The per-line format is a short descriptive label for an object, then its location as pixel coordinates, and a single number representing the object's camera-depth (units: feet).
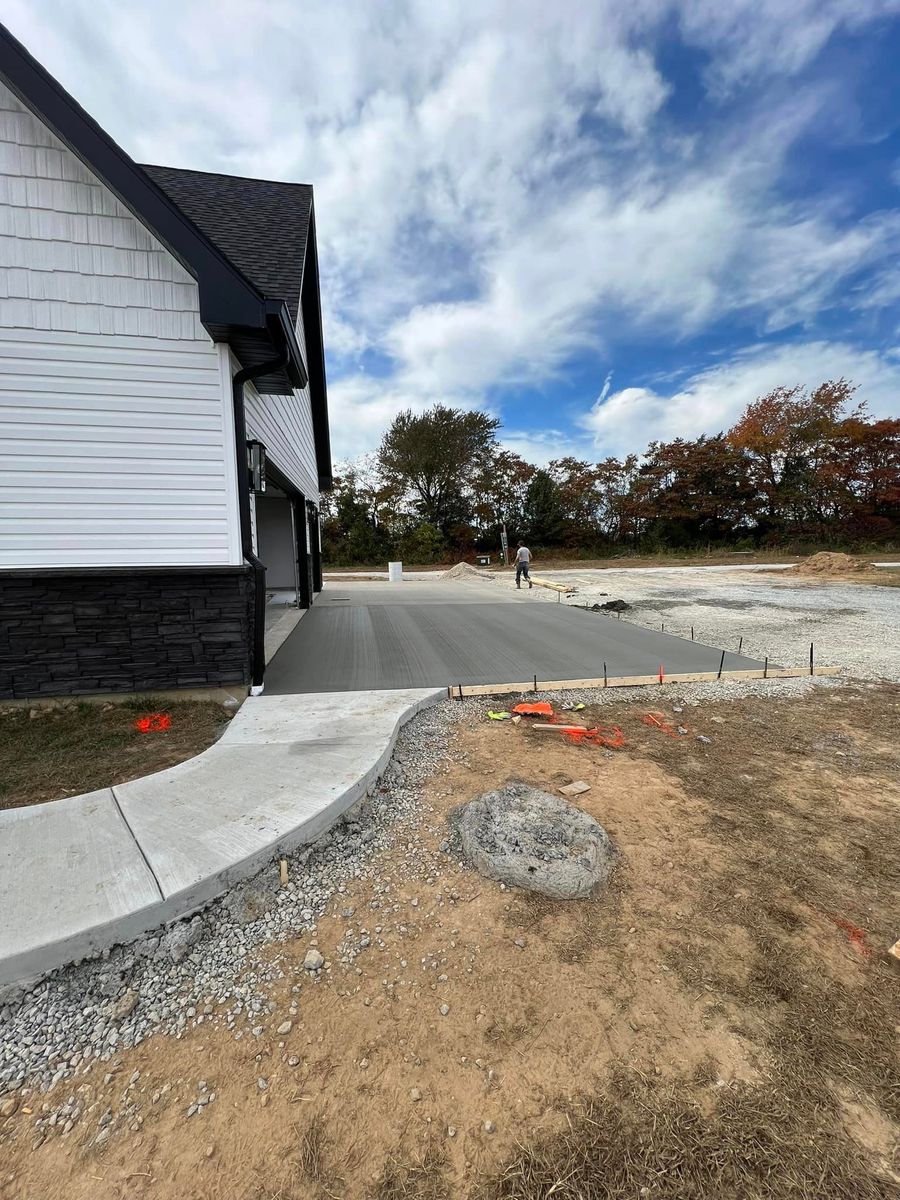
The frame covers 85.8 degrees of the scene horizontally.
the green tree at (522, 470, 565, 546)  99.25
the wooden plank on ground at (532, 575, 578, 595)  42.34
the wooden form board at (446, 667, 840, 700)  15.26
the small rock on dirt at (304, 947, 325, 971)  5.92
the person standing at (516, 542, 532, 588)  46.68
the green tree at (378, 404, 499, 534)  96.32
